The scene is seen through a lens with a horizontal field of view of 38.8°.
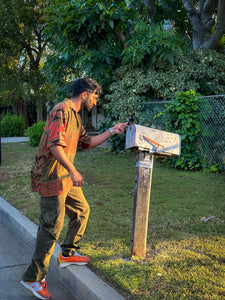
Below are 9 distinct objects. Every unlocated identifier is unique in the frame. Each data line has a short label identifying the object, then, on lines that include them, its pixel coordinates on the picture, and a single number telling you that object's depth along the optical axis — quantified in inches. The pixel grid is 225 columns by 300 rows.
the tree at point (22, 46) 880.9
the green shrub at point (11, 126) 775.7
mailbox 116.9
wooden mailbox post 118.2
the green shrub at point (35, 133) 539.6
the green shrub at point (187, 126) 299.3
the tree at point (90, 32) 365.4
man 104.0
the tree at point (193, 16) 453.1
